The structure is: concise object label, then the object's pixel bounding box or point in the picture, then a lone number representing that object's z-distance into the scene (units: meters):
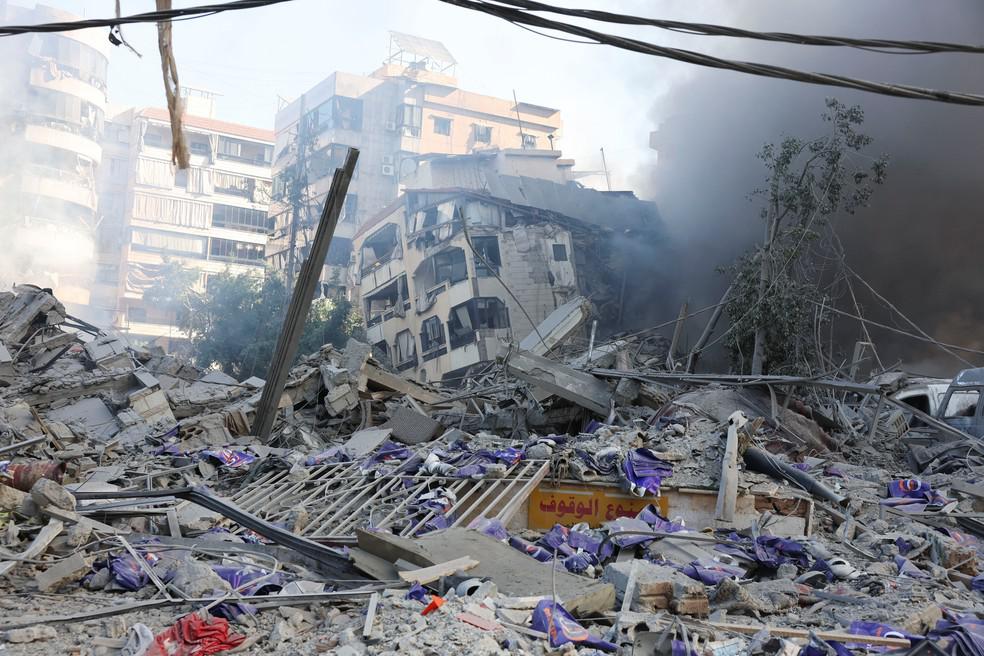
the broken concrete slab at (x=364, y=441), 11.46
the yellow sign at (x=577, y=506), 8.56
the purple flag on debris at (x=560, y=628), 4.27
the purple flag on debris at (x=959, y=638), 4.50
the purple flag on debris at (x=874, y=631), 4.70
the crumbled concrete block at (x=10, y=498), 6.30
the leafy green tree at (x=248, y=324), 31.47
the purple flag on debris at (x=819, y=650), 4.41
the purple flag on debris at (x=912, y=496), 9.05
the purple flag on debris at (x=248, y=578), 5.28
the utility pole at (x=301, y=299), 10.95
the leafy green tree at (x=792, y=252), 17.67
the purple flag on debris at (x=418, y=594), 4.73
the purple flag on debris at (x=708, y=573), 5.99
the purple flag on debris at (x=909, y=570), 6.72
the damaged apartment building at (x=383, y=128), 47.62
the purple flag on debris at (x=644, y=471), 8.42
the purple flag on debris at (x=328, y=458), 10.48
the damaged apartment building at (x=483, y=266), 30.53
